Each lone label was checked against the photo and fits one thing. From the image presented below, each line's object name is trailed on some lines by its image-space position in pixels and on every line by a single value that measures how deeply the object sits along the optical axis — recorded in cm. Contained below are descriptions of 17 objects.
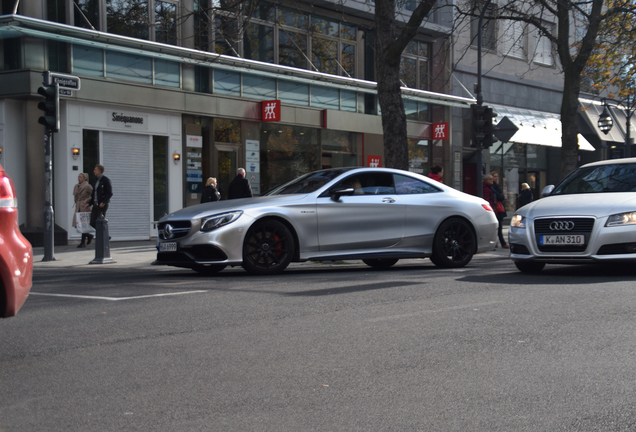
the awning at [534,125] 3291
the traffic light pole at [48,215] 1398
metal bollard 1352
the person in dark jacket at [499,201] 1789
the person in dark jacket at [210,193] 1680
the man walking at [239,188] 1717
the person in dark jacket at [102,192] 1633
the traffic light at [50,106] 1369
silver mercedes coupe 948
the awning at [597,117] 3891
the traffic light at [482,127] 1758
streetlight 2909
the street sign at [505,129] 1756
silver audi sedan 905
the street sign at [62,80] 1380
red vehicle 436
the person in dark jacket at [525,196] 2149
